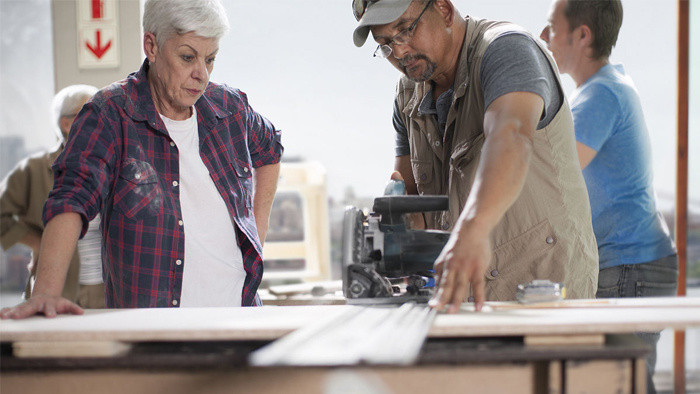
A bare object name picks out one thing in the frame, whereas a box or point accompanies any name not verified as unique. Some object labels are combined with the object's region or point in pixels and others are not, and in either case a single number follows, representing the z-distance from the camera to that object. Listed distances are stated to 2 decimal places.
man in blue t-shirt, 2.07
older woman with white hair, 1.67
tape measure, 1.42
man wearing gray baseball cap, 1.50
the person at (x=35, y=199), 2.66
